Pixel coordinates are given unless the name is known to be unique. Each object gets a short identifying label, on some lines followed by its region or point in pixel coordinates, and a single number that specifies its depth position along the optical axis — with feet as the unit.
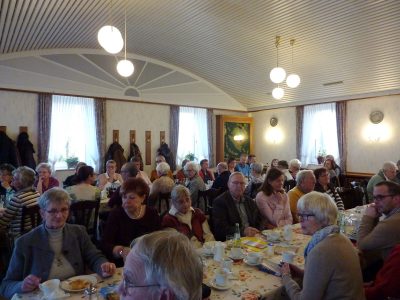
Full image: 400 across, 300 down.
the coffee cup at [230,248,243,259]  7.99
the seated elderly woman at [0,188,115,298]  6.81
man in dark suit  11.23
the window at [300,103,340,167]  32.04
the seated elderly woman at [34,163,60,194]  17.21
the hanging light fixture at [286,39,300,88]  19.94
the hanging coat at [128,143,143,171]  29.58
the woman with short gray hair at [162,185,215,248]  9.98
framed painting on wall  35.81
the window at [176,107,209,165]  33.86
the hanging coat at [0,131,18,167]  22.97
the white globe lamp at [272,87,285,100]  22.98
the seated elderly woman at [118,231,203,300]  3.24
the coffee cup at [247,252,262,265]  7.63
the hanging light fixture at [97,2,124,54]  12.93
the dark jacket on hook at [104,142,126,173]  28.40
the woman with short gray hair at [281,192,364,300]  5.76
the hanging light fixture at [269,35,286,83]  18.45
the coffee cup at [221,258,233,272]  7.16
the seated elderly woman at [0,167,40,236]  11.57
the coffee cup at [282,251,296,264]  7.70
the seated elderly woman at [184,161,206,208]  17.16
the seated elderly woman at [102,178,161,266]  8.79
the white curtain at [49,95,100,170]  26.53
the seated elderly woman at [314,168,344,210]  15.15
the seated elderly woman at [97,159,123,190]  18.88
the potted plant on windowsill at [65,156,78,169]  26.96
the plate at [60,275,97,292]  6.21
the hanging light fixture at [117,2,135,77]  15.98
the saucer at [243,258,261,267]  7.60
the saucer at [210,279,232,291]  6.34
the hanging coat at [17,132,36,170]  24.08
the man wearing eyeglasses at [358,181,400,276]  8.18
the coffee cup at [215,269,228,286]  6.46
